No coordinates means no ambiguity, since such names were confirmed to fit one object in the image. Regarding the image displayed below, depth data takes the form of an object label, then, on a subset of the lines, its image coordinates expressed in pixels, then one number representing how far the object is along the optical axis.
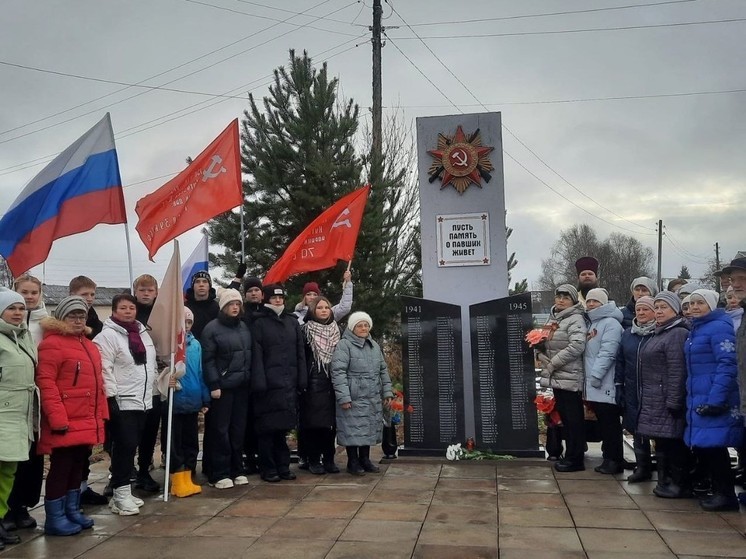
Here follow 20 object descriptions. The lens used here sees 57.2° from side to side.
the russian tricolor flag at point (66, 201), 6.45
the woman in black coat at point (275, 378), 6.47
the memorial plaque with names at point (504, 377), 7.44
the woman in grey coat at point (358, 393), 6.71
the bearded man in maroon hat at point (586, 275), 7.47
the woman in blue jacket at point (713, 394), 5.16
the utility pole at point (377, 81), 14.55
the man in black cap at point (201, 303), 6.82
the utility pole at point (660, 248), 41.03
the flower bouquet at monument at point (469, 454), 7.35
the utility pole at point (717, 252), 58.65
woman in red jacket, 4.80
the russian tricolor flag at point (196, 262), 8.55
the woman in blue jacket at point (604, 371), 6.45
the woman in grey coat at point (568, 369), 6.69
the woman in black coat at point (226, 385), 6.18
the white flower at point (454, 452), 7.38
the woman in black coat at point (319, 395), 6.79
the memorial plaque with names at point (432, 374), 7.62
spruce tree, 12.19
